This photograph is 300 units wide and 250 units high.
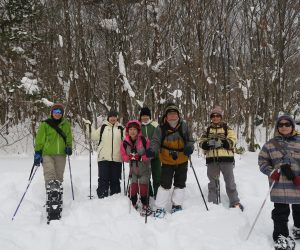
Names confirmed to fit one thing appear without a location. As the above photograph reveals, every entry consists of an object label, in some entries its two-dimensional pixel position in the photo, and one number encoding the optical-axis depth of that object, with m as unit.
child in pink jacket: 6.04
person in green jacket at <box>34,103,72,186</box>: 5.99
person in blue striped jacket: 4.58
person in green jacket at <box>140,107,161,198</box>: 6.44
